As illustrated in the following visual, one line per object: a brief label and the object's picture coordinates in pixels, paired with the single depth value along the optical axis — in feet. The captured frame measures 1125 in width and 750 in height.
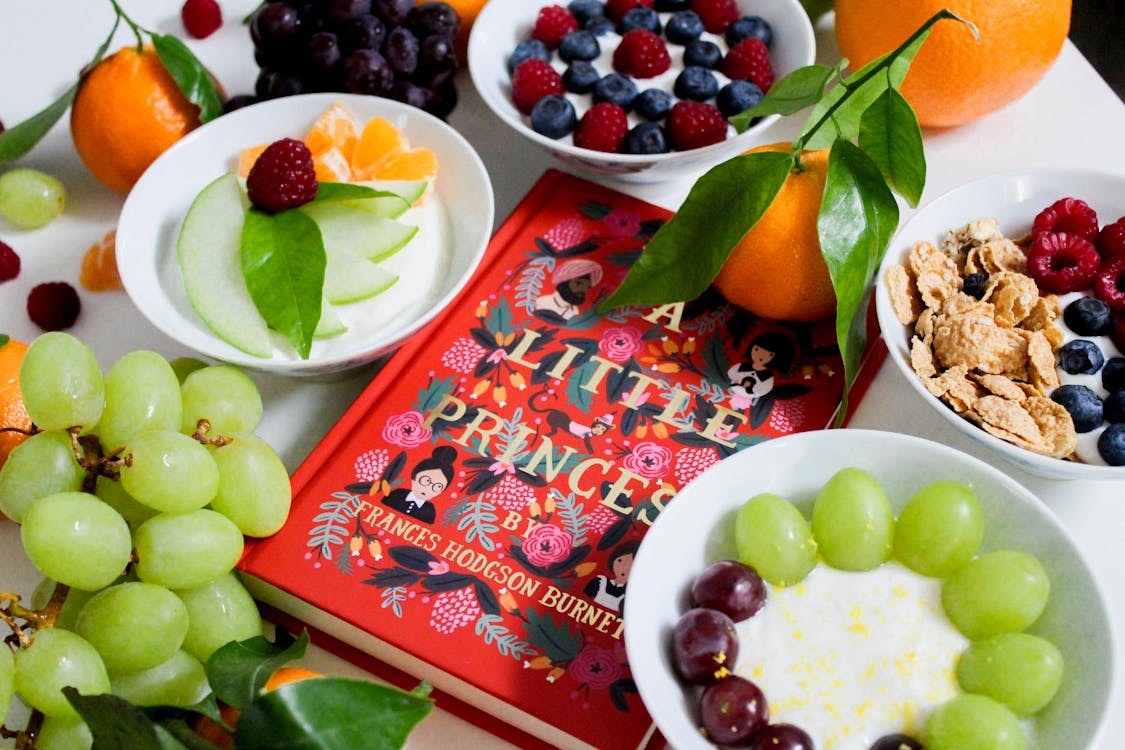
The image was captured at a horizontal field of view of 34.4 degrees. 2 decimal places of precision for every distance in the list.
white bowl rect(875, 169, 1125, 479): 2.13
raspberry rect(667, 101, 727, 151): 2.24
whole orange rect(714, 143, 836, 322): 2.08
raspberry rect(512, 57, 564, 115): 2.32
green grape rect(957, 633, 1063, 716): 1.78
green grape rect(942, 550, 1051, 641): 1.82
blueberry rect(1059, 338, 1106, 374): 2.01
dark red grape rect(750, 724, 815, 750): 1.76
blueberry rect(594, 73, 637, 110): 2.30
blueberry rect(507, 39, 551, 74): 2.37
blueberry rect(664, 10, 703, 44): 2.38
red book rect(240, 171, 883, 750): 1.95
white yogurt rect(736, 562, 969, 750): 1.81
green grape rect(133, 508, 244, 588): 1.87
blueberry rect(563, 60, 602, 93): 2.33
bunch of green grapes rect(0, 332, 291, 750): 1.81
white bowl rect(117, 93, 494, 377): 2.11
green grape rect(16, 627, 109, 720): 1.78
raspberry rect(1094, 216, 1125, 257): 2.08
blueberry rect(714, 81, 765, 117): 2.27
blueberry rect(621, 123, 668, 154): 2.24
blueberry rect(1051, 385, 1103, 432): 1.97
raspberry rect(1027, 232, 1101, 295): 2.06
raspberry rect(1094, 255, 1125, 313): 2.05
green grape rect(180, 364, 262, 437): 2.02
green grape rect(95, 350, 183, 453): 1.93
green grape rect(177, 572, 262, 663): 1.92
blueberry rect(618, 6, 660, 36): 2.38
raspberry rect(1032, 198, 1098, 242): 2.10
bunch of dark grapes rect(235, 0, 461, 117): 2.34
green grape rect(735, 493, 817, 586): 1.86
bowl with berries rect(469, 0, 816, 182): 2.25
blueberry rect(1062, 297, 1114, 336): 2.03
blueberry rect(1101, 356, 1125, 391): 2.00
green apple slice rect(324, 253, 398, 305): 2.16
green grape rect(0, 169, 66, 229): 2.36
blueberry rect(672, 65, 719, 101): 2.30
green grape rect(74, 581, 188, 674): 1.83
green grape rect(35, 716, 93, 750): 1.82
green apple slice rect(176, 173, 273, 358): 2.13
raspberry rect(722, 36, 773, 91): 2.31
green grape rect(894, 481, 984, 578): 1.86
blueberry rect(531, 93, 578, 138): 2.28
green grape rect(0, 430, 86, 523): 1.89
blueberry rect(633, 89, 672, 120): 2.28
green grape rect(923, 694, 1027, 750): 1.75
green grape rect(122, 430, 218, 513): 1.86
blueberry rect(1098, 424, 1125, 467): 1.94
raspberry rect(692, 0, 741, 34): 2.39
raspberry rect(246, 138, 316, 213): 2.17
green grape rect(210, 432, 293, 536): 1.96
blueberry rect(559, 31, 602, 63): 2.36
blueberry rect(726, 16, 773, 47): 2.37
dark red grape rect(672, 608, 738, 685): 1.81
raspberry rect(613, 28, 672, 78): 2.32
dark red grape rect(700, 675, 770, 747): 1.78
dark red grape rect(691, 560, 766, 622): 1.85
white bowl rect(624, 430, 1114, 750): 1.80
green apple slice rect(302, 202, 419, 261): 2.19
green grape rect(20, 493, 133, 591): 1.81
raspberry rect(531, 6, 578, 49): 2.40
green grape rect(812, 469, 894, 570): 1.86
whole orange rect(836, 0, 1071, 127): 2.22
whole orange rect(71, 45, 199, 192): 2.32
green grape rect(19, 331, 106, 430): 1.87
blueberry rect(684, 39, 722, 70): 2.34
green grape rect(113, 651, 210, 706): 1.87
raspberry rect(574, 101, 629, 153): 2.25
